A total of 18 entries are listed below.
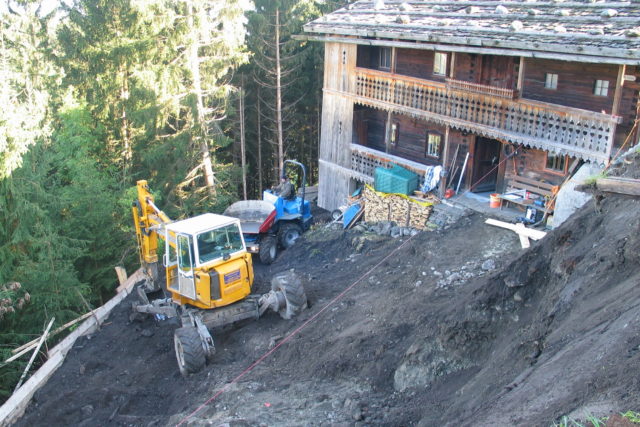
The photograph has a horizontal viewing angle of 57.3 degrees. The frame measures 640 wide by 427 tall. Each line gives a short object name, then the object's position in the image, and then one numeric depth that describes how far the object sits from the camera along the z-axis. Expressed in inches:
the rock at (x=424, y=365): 398.0
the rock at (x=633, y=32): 588.7
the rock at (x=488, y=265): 569.3
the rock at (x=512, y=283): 411.5
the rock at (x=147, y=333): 601.0
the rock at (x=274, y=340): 524.4
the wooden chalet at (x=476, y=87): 648.4
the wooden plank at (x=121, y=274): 782.5
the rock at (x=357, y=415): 375.6
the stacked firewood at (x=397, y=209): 757.9
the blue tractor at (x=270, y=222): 768.3
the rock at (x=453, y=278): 557.4
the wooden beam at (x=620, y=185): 275.6
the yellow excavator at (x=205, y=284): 513.3
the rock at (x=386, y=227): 767.7
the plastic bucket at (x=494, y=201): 735.7
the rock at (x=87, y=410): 487.8
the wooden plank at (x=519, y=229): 613.3
